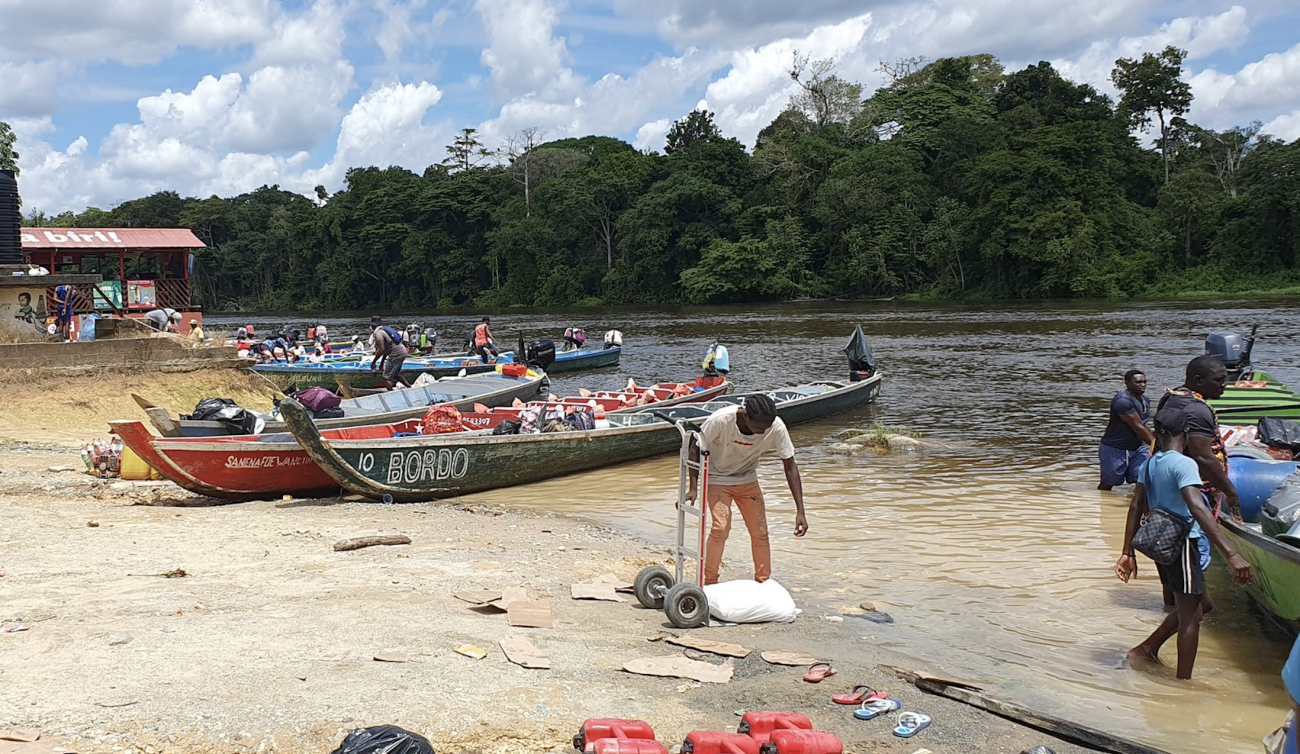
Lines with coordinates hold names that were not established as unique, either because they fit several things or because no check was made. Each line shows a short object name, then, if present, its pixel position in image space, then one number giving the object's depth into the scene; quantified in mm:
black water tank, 24219
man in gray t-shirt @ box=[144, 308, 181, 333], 26889
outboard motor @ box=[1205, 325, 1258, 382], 13891
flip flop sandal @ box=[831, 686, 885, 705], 5477
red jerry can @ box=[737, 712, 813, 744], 4727
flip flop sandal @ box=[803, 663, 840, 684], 5816
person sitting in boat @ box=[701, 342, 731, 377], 19594
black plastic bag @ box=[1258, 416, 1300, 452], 9359
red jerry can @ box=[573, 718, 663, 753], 4523
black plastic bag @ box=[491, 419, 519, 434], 13516
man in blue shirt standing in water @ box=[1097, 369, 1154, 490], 10648
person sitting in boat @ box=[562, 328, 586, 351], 32125
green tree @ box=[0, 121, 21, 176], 32750
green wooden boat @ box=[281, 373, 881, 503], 11102
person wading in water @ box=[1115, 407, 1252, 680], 5598
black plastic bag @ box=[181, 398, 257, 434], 12523
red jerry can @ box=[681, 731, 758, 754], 4508
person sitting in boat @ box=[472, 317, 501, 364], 28188
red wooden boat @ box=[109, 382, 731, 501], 10758
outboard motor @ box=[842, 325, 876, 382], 20969
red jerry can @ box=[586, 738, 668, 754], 4297
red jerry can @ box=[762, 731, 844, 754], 4570
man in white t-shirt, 6818
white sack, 6910
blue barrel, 7865
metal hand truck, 6613
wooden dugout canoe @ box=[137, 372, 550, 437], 12156
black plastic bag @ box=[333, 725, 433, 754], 4070
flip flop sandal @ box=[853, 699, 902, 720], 5305
